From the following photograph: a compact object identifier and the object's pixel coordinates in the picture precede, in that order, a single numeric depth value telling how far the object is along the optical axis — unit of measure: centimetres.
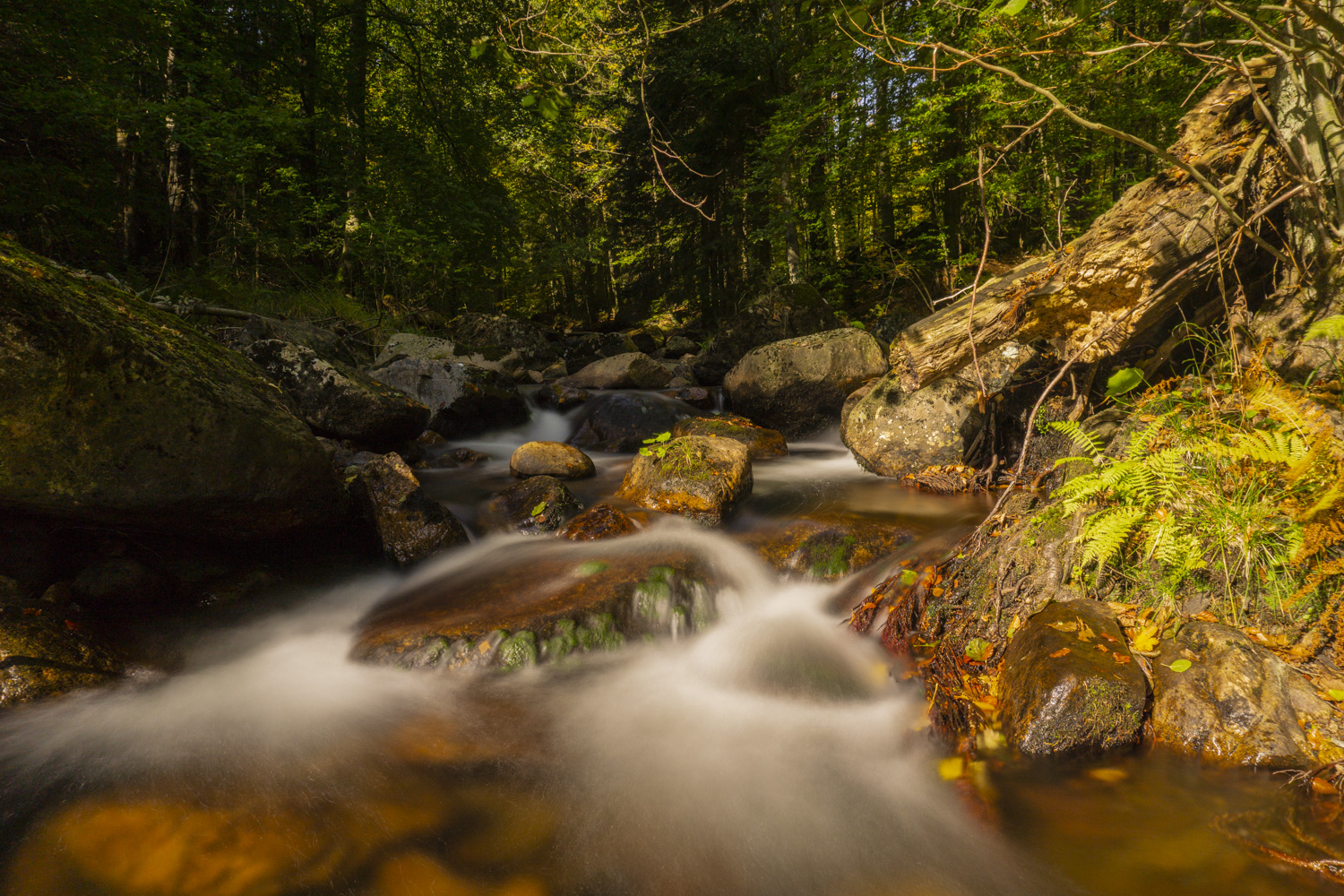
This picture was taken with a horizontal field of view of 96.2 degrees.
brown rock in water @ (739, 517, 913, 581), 497
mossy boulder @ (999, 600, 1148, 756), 263
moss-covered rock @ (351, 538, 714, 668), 400
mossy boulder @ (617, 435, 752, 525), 591
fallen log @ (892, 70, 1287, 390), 372
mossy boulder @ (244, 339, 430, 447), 703
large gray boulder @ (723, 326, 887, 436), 916
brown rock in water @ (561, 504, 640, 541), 549
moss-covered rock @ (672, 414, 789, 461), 838
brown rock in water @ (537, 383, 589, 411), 1141
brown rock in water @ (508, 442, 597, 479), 751
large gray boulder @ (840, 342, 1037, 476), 639
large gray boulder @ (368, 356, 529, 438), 943
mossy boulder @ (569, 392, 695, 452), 972
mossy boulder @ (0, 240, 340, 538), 347
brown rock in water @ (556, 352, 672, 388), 1307
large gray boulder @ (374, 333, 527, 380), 1137
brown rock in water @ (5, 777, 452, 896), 227
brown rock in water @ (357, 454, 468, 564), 547
